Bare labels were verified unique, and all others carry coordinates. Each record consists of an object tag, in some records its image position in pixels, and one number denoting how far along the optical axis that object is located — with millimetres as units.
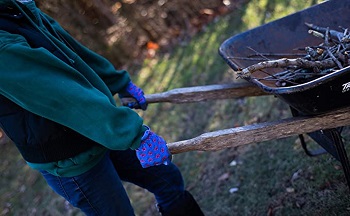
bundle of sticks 2129
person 1805
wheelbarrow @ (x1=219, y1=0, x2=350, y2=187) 2654
